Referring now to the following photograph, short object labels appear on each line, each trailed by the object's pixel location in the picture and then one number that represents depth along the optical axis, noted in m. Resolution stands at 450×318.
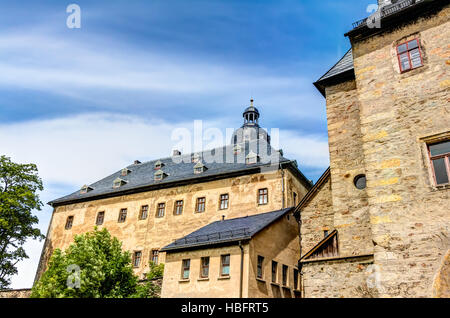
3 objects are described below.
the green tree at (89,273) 17.89
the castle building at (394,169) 9.13
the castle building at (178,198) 25.09
